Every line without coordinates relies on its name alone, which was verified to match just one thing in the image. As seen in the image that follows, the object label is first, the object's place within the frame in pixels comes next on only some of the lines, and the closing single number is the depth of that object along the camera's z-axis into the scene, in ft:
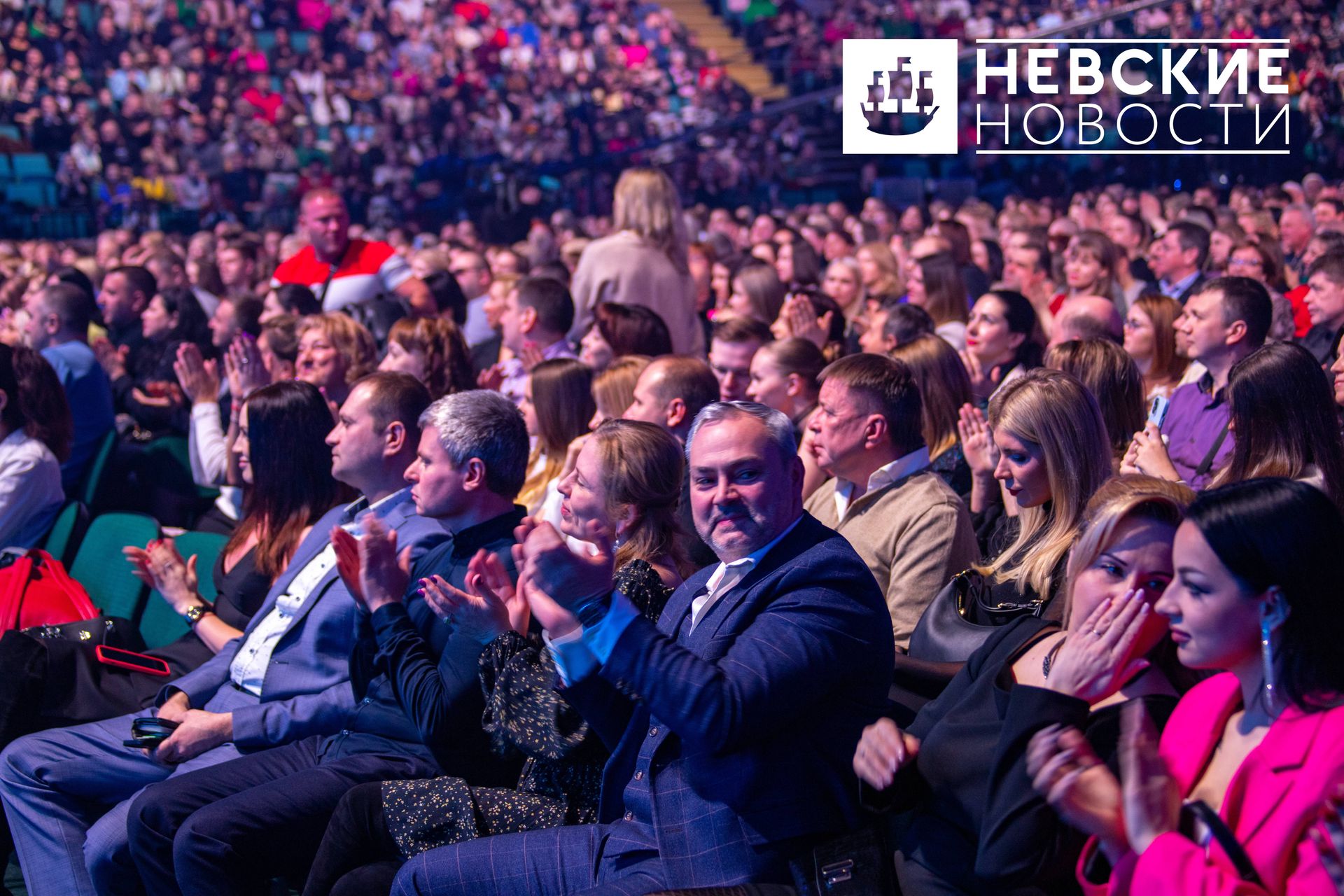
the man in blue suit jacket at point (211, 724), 10.96
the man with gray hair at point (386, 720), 9.59
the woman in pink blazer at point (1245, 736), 5.75
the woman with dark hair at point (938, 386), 13.96
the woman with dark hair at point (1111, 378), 12.82
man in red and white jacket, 22.45
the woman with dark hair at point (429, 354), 17.25
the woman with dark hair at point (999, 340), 17.07
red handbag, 13.26
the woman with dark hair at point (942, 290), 21.66
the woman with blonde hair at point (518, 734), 8.77
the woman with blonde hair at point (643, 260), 20.13
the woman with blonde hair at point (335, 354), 17.04
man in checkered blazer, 7.32
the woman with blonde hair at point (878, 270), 25.59
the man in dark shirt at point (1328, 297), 17.67
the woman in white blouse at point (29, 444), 15.07
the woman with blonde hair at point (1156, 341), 16.76
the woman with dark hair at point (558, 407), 15.01
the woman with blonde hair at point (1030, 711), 6.66
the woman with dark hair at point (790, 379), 15.31
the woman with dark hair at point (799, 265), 26.96
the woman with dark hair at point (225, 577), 12.14
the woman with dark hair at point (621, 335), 17.85
